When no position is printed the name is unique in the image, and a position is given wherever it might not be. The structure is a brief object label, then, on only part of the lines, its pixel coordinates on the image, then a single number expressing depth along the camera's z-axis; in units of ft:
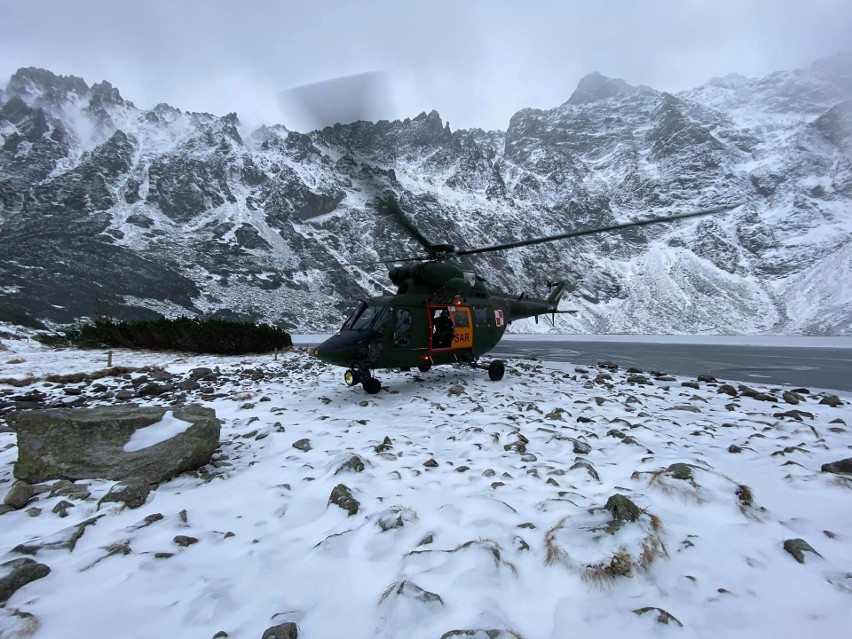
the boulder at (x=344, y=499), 10.61
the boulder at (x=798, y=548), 8.09
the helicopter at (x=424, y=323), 28.43
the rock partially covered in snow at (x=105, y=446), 12.60
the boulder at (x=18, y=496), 10.77
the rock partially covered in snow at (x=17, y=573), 7.16
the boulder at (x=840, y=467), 12.14
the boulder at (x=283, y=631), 6.31
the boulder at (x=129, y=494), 10.91
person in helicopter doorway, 34.88
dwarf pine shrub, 59.47
